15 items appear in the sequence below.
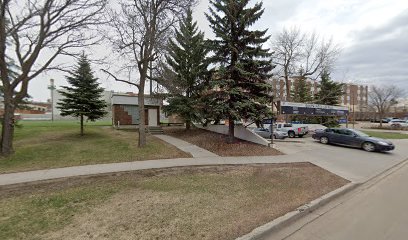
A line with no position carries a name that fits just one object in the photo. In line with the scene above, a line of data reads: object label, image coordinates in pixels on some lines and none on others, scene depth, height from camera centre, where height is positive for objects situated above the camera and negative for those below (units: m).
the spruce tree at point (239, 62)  13.87 +3.44
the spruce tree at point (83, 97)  16.85 +1.43
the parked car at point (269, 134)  21.56 -1.74
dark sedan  14.97 -1.73
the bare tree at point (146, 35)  13.36 +4.81
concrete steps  21.07 -1.38
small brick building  24.03 +0.64
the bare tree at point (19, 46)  10.99 +3.59
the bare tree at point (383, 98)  46.56 +3.85
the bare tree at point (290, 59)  34.83 +8.78
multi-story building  83.33 +9.41
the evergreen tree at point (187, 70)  19.02 +3.99
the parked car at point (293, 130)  23.89 -1.52
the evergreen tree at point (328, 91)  33.00 +3.65
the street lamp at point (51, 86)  43.66 +5.78
